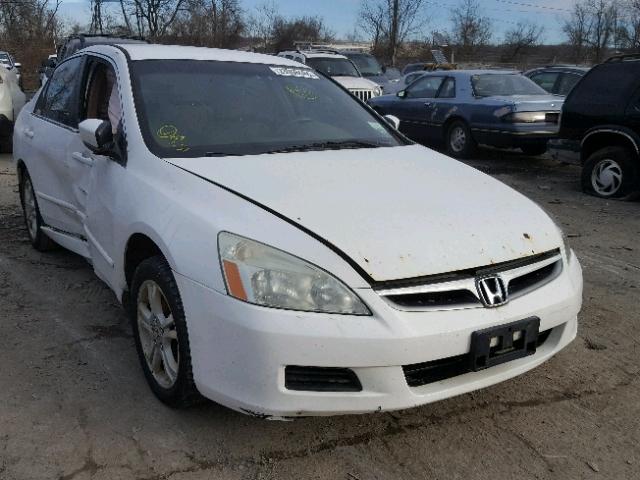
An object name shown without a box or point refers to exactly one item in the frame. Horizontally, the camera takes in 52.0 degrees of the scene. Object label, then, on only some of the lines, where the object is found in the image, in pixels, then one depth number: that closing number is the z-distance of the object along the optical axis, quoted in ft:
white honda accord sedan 7.76
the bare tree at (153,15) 138.45
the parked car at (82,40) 45.56
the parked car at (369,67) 61.77
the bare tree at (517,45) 157.07
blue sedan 32.37
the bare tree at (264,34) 166.30
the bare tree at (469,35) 149.38
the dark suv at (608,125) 24.25
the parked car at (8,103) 33.45
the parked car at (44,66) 58.05
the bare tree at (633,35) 132.98
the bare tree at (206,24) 136.87
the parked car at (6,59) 82.11
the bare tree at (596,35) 152.83
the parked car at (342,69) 49.37
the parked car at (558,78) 40.81
